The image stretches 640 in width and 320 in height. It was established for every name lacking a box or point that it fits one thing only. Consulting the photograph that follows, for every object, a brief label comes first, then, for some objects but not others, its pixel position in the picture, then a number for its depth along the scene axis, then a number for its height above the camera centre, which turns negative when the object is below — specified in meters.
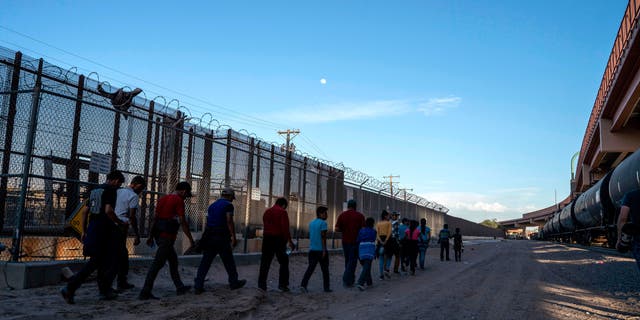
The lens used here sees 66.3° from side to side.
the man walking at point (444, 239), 19.16 -0.17
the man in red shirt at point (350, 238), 9.60 -0.11
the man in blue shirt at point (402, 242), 13.47 -0.23
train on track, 14.58 +1.41
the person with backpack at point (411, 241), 13.26 -0.20
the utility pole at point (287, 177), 16.06 +1.78
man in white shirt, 6.68 +0.24
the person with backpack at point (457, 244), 19.30 -0.35
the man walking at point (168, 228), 6.87 +0.00
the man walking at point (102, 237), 6.23 -0.14
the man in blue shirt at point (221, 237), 7.43 -0.12
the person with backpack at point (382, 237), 11.21 -0.10
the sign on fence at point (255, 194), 13.66 +1.01
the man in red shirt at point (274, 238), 8.06 -0.13
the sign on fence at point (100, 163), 8.48 +1.09
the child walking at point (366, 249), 9.45 -0.32
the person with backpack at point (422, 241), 14.46 -0.21
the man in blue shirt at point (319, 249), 8.66 -0.31
